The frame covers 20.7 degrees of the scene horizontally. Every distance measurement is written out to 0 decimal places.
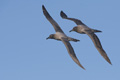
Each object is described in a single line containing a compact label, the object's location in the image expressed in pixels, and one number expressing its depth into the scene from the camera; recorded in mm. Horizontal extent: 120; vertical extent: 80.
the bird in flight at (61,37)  29188
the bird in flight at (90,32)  30172
